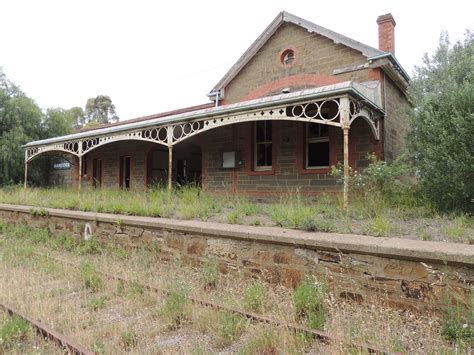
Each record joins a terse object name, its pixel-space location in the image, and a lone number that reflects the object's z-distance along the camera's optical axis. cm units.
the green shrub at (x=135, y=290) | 472
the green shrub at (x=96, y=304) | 446
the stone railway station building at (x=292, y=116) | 873
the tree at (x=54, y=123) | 2320
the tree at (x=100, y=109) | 5997
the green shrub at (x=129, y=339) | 347
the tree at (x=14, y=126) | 2028
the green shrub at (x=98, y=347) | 322
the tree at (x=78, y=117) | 5597
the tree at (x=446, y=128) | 617
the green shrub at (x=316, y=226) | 520
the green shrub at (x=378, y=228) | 484
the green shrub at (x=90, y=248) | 748
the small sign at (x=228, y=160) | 1186
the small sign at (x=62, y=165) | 2088
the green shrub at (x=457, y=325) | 328
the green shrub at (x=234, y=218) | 628
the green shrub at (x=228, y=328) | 348
